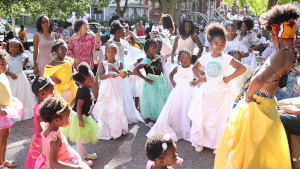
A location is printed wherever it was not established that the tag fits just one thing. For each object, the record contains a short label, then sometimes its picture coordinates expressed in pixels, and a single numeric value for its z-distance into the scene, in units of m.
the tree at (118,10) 35.46
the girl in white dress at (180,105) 5.33
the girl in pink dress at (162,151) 2.66
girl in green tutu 4.18
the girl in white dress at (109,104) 5.29
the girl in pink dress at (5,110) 3.89
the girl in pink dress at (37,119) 3.53
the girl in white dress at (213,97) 4.61
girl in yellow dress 5.17
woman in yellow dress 3.00
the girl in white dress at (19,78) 6.25
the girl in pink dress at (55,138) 2.85
